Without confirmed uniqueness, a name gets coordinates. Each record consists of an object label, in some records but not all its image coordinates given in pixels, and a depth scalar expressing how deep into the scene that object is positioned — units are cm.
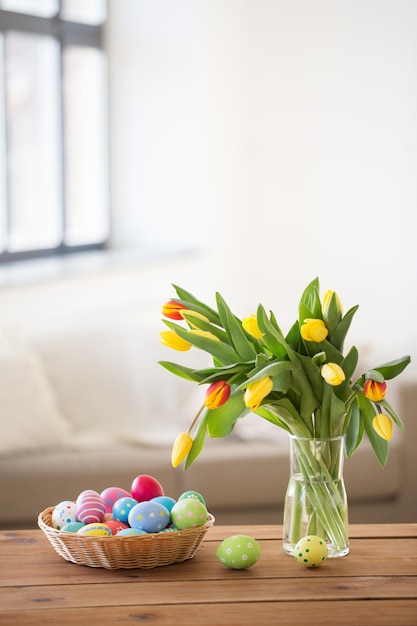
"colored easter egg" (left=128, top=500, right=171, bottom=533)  207
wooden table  189
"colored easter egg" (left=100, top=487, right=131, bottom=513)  220
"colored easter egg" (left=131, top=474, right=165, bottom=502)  218
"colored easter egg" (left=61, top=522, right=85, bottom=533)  209
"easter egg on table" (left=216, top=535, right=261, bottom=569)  205
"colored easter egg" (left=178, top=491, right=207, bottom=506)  216
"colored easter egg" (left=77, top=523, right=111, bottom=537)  205
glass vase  208
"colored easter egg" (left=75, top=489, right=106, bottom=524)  212
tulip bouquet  204
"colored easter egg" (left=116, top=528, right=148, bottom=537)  205
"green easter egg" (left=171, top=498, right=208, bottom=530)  207
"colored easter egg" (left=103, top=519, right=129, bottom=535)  209
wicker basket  204
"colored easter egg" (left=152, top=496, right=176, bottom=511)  213
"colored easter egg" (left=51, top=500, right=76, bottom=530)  212
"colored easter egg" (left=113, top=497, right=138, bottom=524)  212
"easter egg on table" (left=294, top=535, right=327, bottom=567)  204
